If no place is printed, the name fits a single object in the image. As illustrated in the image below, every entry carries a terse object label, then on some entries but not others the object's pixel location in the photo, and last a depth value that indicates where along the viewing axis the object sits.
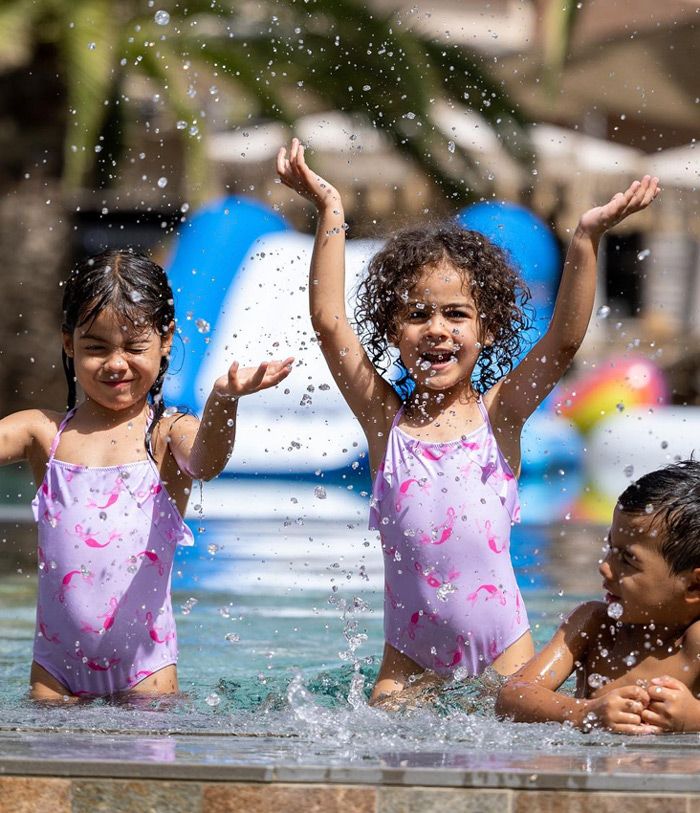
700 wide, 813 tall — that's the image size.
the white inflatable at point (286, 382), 22.48
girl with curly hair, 7.74
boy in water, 6.46
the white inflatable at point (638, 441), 23.78
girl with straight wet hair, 7.81
